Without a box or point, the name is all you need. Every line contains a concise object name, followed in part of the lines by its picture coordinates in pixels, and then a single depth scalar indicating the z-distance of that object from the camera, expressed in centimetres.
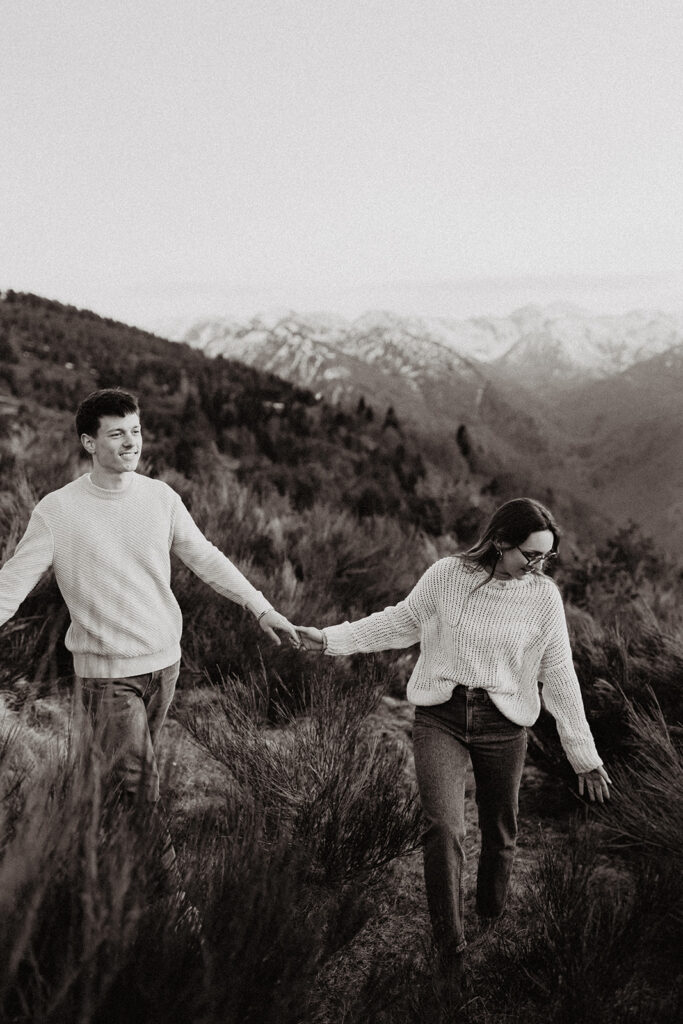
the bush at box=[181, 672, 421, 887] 282
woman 267
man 251
